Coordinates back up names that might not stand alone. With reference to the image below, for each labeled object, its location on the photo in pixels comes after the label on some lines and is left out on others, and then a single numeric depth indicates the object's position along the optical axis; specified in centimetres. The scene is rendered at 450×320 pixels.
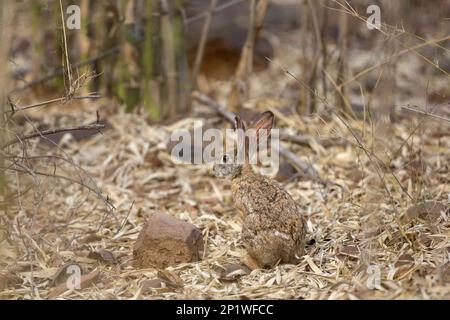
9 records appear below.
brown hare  500
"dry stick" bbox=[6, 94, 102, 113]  470
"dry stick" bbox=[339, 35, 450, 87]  521
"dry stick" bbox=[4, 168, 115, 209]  503
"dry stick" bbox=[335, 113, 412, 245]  501
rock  516
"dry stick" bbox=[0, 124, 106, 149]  485
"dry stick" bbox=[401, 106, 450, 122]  487
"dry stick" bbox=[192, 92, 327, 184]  662
